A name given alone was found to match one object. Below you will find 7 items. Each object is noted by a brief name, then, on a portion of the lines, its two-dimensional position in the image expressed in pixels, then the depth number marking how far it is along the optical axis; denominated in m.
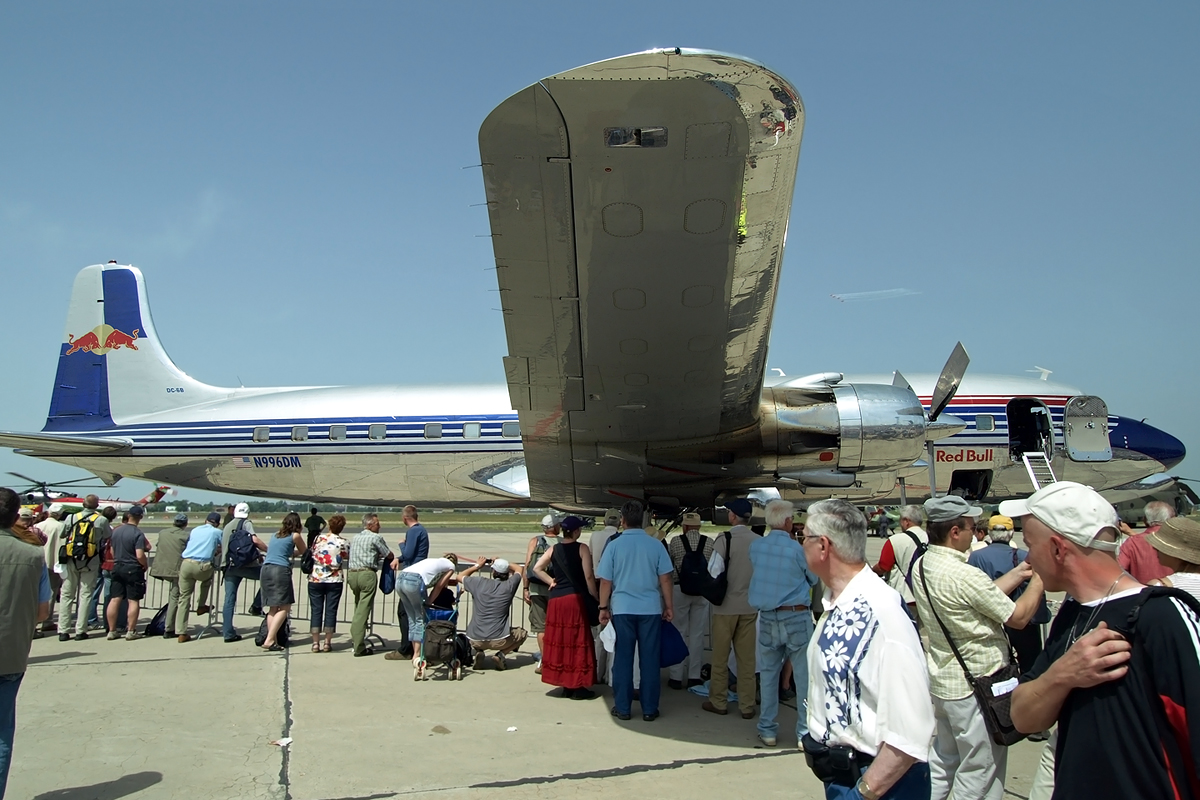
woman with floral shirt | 8.80
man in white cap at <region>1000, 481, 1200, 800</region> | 1.70
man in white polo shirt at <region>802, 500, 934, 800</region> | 2.36
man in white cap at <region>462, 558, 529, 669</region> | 8.02
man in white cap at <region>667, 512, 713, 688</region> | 7.05
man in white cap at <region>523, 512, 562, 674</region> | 7.96
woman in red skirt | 6.77
